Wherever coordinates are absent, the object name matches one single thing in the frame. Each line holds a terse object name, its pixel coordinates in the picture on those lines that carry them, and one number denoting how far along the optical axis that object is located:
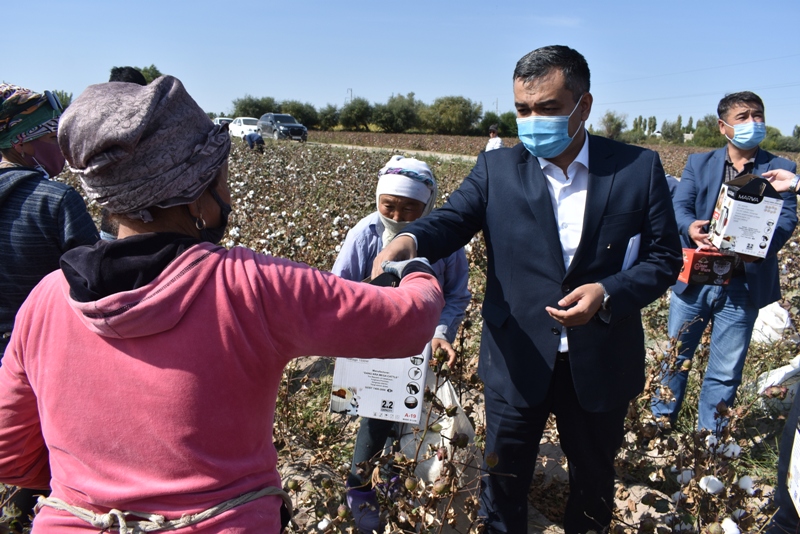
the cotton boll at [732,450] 2.01
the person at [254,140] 16.33
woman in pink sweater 1.06
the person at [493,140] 12.34
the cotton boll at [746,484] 1.80
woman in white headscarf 2.49
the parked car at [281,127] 29.48
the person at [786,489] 2.05
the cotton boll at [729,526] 1.53
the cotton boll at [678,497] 1.88
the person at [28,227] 2.05
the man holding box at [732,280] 3.16
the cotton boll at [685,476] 1.97
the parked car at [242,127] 30.11
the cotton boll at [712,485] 1.72
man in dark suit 2.01
